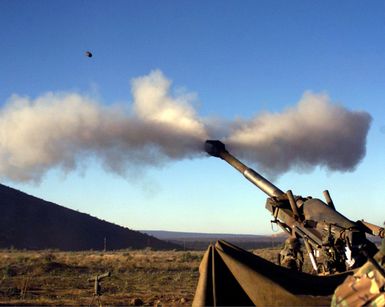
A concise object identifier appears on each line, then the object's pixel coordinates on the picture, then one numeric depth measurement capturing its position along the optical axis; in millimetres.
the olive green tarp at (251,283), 5891
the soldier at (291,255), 12238
